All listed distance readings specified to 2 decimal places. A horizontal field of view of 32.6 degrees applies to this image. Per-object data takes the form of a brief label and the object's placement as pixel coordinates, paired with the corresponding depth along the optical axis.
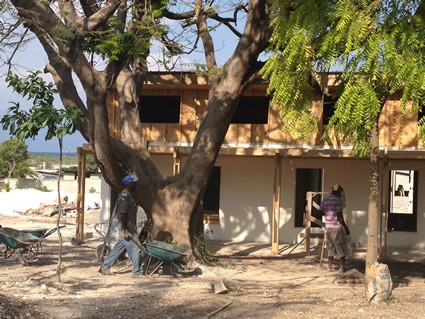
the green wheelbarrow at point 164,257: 11.69
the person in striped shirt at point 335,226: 13.34
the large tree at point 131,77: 12.30
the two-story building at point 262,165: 18.95
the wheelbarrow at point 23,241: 12.73
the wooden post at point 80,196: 18.05
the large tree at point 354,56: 8.87
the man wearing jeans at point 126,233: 11.98
